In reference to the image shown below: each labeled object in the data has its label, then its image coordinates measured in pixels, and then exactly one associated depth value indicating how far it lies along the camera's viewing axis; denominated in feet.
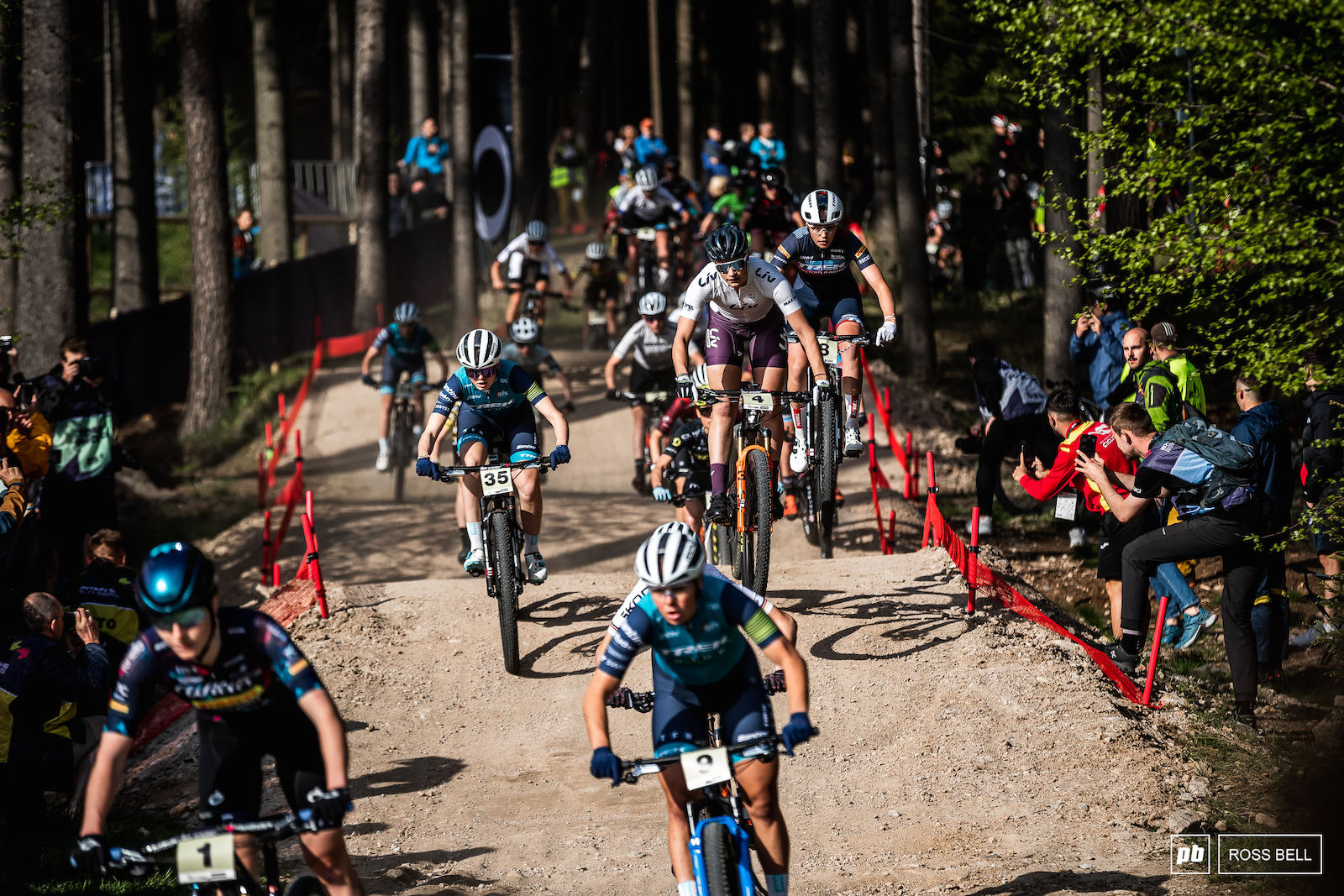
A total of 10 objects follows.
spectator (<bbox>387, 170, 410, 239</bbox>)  90.94
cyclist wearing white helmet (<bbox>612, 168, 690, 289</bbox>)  64.69
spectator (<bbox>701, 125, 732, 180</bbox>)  77.46
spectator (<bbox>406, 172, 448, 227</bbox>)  90.99
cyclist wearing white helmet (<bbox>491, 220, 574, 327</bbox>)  61.11
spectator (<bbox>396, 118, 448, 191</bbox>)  87.76
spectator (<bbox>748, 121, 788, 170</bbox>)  83.25
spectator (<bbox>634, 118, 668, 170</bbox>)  89.30
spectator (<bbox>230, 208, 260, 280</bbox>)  80.94
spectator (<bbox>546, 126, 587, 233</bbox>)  113.60
